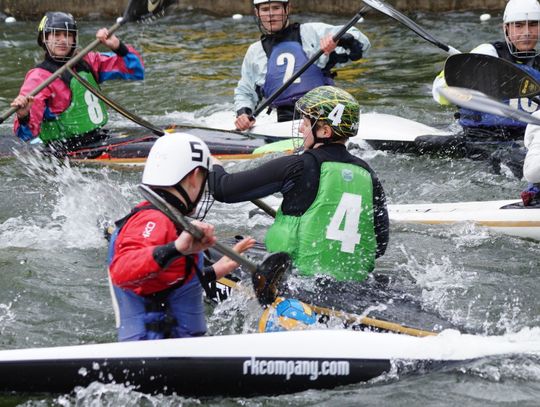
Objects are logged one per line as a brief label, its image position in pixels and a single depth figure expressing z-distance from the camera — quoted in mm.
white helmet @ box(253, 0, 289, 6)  17969
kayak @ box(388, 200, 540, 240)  13687
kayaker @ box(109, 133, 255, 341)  8281
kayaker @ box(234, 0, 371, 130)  18281
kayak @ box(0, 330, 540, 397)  8914
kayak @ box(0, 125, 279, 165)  17922
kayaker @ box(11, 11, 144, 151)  17187
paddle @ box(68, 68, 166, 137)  17219
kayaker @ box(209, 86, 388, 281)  9867
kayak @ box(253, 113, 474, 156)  17734
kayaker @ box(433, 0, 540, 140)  16375
